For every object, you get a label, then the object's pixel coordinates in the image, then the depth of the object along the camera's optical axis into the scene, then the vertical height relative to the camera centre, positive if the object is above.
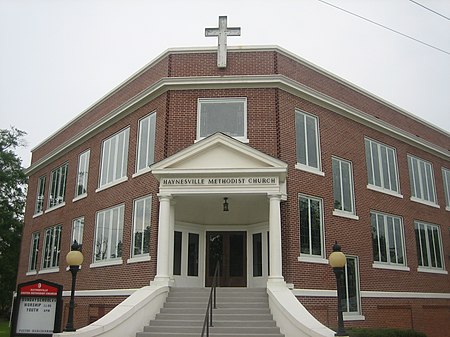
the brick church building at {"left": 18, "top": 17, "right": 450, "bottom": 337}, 15.23 +4.13
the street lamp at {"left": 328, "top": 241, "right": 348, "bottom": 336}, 10.73 +1.07
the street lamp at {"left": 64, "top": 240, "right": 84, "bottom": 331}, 11.80 +1.20
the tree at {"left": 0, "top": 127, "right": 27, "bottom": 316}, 41.12 +9.13
